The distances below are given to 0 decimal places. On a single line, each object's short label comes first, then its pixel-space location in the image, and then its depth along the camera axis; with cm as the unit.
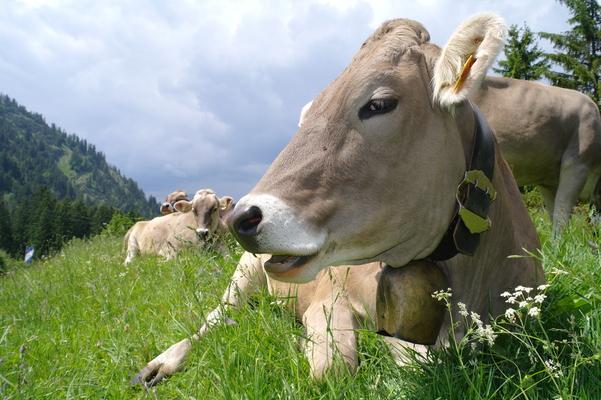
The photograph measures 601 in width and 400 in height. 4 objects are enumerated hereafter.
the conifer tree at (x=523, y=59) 2684
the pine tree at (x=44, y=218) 6344
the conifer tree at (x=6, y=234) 7062
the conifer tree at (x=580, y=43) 2723
